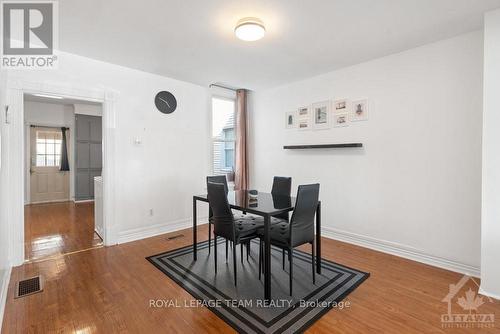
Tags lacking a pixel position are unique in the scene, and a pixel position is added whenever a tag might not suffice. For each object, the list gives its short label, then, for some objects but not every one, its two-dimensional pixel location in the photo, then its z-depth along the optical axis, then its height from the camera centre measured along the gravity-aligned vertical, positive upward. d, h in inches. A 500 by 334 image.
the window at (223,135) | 196.5 +23.0
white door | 264.5 -5.2
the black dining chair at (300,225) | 90.0 -22.6
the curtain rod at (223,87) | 184.9 +59.2
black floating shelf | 136.1 +11.2
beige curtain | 194.2 +14.1
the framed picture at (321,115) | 151.6 +30.5
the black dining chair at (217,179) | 138.3 -8.2
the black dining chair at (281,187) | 132.5 -11.8
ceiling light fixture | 91.7 +49.8
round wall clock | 156.7 +39.3
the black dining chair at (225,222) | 97.0 -23.2
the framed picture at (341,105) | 143.1 +34.2
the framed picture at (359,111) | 135.0 +29.7
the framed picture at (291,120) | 169.6 +30.5
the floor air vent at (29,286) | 89.6 -45.9
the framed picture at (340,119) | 143.3 +26.2
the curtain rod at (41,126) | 257.3 +39.0
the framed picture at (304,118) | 161.3 +30.1
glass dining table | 85.4 -16.2
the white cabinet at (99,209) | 149.6 -28.1
